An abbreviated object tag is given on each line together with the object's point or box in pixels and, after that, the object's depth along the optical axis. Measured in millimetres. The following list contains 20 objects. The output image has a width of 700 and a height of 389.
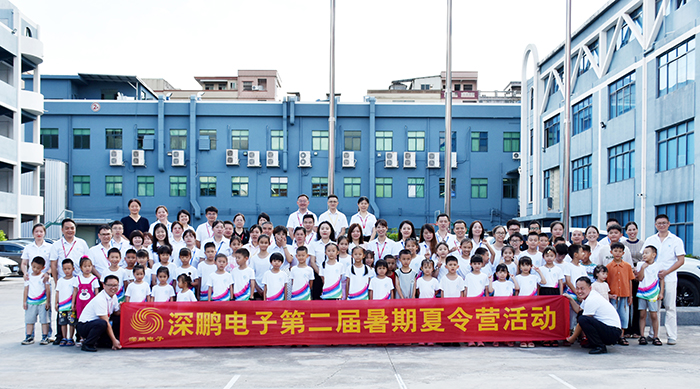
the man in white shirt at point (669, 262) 8625
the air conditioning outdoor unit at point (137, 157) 35094
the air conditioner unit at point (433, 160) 35562
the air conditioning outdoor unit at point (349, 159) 35219
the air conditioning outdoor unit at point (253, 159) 35219
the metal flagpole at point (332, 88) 15352
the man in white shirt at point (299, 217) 9914
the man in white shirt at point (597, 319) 7820
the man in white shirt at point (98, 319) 7973
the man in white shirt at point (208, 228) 10005
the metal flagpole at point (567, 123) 16312
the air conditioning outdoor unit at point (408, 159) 35406
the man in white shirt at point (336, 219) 10148
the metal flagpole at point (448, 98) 14684
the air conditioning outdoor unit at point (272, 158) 35219
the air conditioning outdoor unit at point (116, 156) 35188
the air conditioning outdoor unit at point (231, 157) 35094
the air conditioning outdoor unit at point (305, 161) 35375
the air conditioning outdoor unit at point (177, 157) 35156
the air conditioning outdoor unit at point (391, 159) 35344
